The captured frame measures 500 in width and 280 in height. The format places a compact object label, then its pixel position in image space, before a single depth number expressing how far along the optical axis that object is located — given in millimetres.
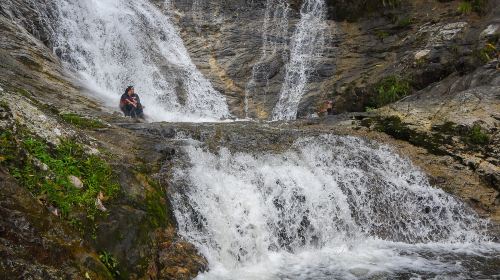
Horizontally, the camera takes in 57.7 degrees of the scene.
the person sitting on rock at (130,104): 14367
